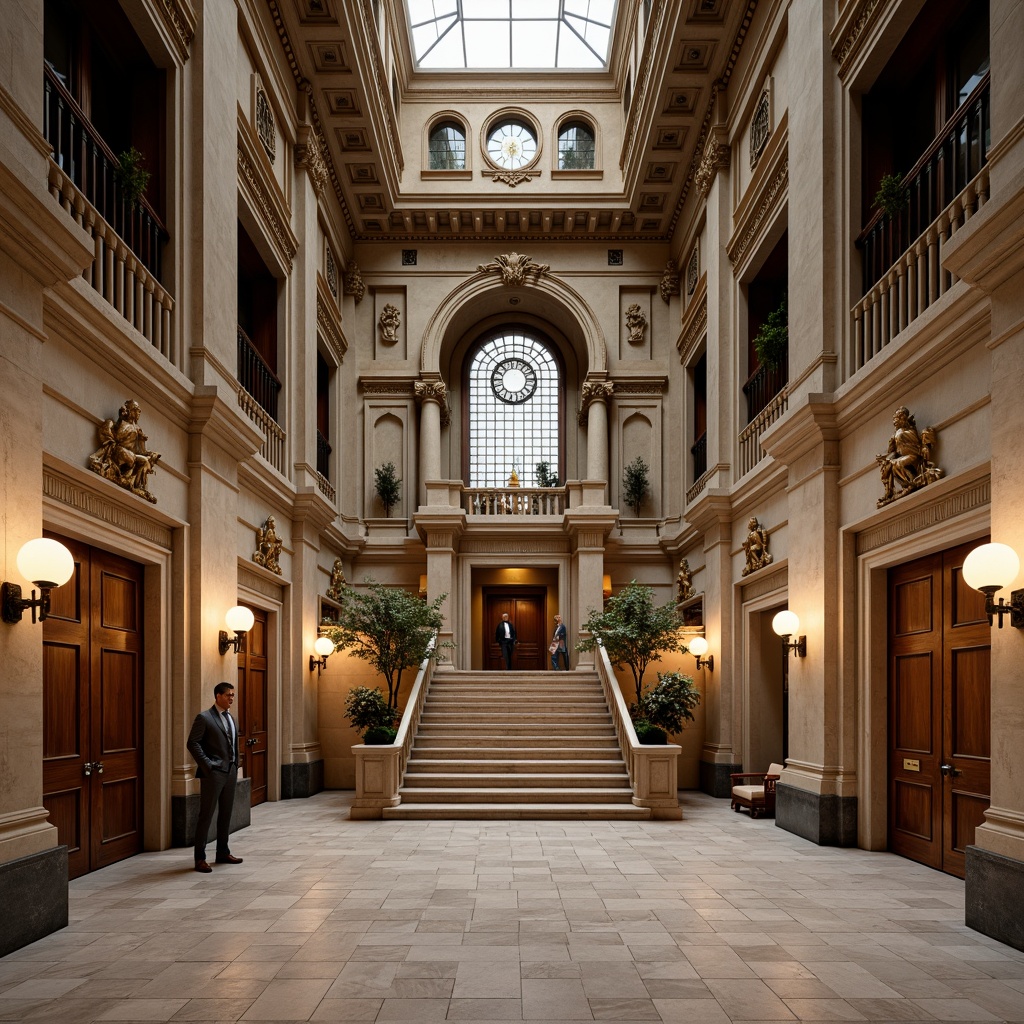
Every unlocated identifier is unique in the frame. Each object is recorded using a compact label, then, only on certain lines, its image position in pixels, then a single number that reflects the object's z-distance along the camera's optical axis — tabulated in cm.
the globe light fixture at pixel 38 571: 668
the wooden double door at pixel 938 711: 873
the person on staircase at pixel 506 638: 2209
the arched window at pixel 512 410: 2452
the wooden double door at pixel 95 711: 852
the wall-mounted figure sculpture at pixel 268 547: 1426
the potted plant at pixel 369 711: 1596
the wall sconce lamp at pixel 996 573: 682
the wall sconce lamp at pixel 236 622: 1167
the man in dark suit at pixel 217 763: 938
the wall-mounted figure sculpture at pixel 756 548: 1461
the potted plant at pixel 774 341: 1433
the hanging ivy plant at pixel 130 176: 1002
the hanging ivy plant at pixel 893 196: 1047
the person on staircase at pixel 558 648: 2059
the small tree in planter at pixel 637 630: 1662
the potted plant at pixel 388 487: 2231
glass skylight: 2206
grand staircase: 1373
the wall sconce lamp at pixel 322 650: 1675
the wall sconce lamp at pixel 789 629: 1194
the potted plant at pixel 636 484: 2234
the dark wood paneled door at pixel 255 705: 1390
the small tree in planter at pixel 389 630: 1656
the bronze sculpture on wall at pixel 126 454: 889
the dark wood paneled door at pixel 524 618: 2502
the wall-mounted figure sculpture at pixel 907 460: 904
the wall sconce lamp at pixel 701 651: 1702
